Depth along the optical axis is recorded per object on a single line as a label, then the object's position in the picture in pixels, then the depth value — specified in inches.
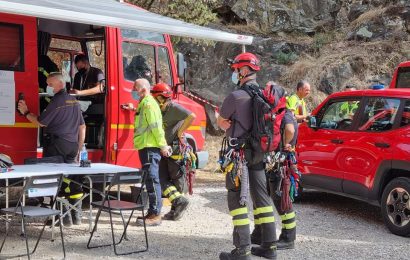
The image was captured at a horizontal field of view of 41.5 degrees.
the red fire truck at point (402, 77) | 358.3
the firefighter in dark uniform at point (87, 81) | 308.8
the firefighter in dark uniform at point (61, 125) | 255.8
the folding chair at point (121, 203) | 213.9
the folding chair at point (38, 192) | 194.5
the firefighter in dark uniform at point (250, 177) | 206.2
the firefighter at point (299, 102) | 333.7
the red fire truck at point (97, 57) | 251.6
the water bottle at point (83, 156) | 248.8
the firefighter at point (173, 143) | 280.4
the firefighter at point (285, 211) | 229.0
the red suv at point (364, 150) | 260.1
